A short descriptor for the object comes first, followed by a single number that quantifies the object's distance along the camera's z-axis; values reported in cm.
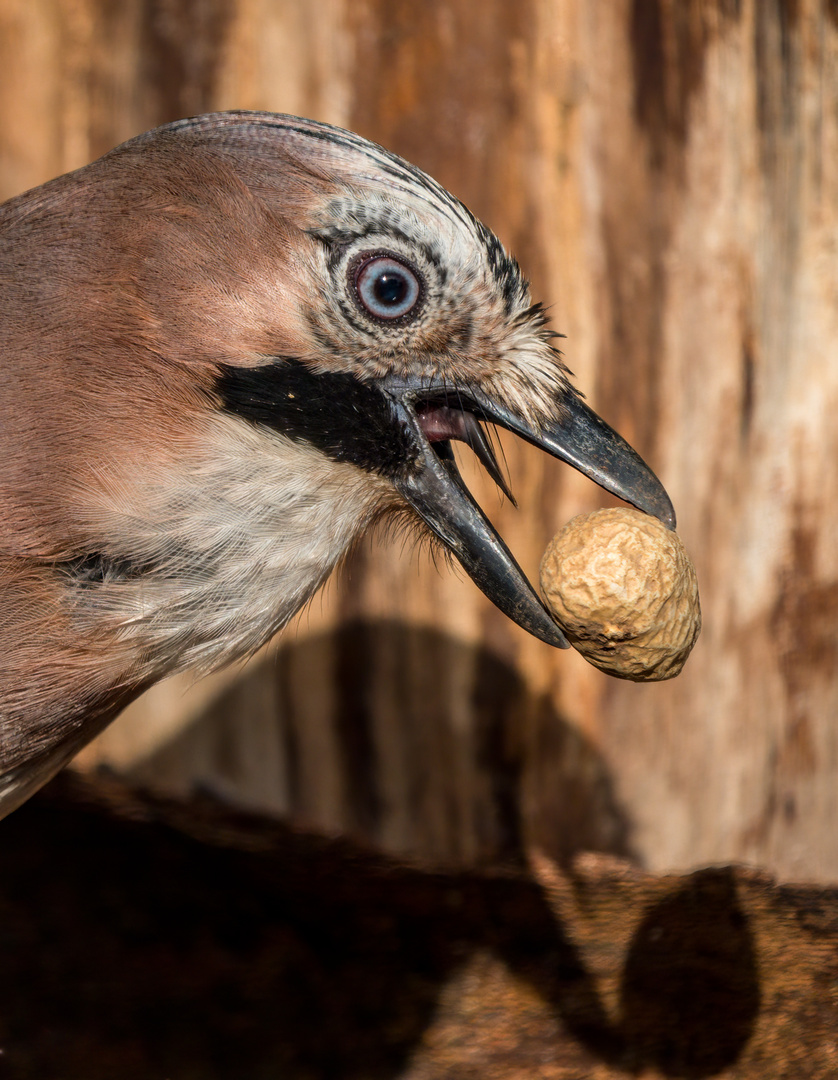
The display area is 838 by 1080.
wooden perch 180
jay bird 179
